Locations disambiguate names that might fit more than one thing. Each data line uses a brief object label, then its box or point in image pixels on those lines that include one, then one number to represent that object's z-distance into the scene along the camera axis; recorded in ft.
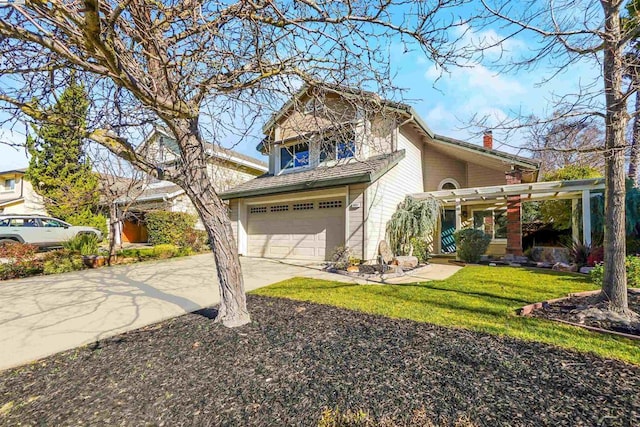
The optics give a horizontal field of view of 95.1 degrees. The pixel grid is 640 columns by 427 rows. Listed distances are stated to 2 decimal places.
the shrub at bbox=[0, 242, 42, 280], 27.22
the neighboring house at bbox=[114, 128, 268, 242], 45.31
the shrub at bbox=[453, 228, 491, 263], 34.14
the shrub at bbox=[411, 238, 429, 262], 32.19
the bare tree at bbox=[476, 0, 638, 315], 11.90
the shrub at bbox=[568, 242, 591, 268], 27.78
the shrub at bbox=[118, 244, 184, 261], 38.60
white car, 39.50
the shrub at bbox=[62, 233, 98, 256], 34.81
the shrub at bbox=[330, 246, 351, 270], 29.06
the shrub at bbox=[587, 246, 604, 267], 26.20
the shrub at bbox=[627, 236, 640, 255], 26.48
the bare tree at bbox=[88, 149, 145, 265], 31.31
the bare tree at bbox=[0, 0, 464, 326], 9.34
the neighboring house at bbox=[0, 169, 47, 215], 71.26
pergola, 29.17
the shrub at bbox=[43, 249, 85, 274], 29.22
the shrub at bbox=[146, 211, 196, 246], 49.39
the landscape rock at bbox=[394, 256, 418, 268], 29.35
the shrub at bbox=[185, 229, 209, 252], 48.01
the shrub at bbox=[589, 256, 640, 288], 18.24
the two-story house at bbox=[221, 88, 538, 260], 30.91
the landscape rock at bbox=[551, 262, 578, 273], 27.78
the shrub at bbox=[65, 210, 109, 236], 53.57
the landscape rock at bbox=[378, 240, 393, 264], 31.24
